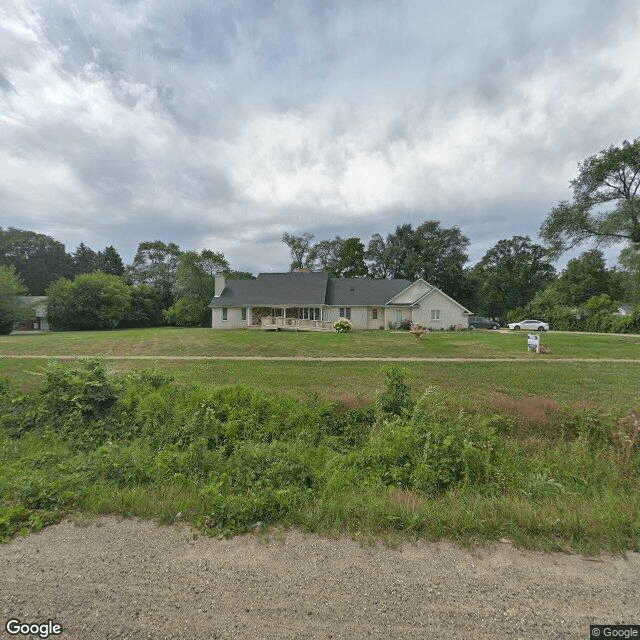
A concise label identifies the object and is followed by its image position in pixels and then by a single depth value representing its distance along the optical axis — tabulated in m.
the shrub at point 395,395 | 5.73
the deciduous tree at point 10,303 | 29.17
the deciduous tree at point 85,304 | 34.69
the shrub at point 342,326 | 26.45
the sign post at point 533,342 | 14.57
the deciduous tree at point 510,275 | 51.53
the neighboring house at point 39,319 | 36.24
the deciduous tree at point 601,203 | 24.50
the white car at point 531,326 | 33.04
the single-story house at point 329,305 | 30.92
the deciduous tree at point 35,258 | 54.59
